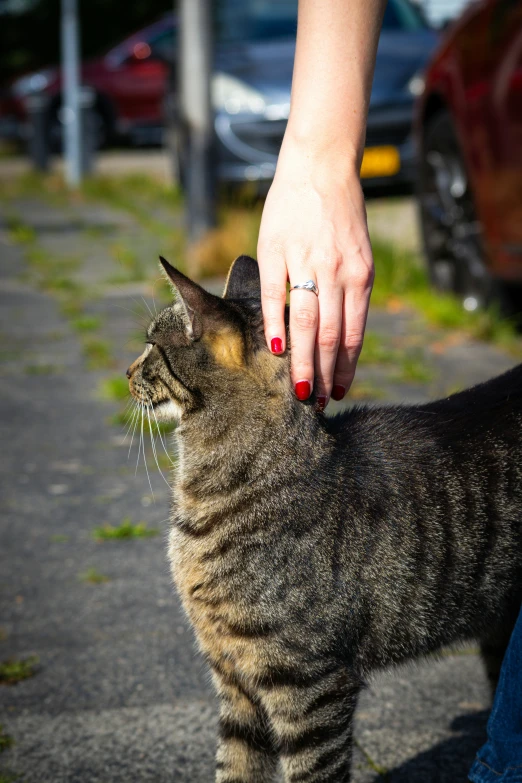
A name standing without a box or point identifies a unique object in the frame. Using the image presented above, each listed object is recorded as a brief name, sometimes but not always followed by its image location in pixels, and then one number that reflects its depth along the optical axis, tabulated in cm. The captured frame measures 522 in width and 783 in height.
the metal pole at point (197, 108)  722
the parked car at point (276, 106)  902
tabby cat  212
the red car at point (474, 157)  477
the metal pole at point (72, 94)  1417
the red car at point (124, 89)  1750
